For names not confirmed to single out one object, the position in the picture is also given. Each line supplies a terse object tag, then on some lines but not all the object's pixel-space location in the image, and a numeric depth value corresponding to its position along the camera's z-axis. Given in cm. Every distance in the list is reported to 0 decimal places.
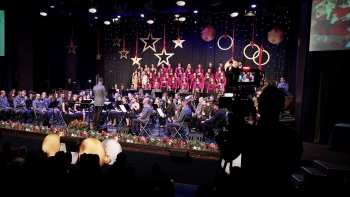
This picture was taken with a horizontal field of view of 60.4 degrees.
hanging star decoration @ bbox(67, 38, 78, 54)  1992
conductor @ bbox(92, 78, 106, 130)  1084
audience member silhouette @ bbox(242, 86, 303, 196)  200
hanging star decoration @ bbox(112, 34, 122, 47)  2069
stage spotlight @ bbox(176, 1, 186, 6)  1158
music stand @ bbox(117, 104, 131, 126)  1074
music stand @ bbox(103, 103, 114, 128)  1220
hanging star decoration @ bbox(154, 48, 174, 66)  1930
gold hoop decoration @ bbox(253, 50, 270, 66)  1633
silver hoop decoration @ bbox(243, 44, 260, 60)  1674
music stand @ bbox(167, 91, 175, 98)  1481
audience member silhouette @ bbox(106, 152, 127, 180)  406
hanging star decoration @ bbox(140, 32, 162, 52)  1977
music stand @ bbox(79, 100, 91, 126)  1012
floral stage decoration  734
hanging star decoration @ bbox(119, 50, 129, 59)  2054
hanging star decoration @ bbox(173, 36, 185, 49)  1889
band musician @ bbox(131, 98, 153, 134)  1033
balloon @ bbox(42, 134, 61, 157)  789
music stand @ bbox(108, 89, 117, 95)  1597
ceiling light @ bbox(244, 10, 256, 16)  1416
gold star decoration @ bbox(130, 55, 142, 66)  2025
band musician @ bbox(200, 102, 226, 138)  975
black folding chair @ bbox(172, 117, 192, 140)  981
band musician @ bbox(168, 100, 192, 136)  980
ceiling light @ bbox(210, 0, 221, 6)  1082
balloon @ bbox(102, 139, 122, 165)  734
